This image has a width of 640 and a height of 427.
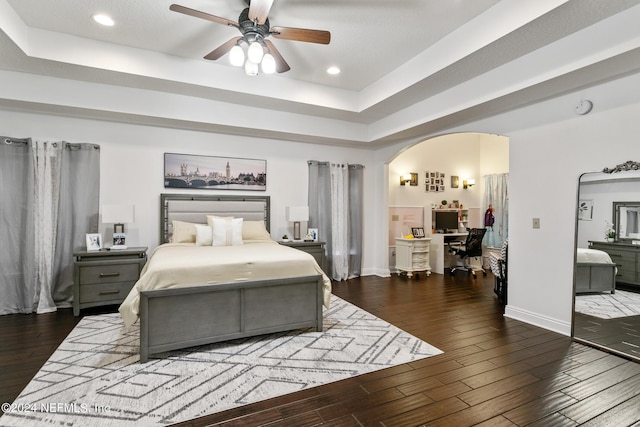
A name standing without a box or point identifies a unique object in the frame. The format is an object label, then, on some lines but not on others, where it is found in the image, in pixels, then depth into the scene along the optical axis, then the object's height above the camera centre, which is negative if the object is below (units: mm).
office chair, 6188 -715
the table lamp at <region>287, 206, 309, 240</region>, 5125 -13
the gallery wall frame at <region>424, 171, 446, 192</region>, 7137 +719
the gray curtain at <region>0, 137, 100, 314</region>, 3873 -75
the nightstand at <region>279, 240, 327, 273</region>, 5016 -577
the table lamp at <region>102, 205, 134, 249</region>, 3996 -57
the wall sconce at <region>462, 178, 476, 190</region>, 7539 +721
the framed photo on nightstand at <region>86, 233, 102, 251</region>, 3991 -380
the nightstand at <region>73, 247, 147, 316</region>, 3777 -788
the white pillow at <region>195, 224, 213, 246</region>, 4188 -323
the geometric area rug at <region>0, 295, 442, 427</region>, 1995 -1261
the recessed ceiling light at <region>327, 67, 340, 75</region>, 4039 +1854
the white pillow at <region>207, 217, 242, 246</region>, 4203 -273
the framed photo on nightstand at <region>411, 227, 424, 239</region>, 6496 -420
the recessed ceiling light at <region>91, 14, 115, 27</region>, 3008 +1873
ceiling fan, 2494 +1512
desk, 6578 -823
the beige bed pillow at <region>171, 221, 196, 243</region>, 4341 -282
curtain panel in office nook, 7030 +91
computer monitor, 7035 -184
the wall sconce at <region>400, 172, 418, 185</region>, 6812 +752
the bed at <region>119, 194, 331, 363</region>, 2654 -777
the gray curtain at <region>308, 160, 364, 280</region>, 5668 +6
